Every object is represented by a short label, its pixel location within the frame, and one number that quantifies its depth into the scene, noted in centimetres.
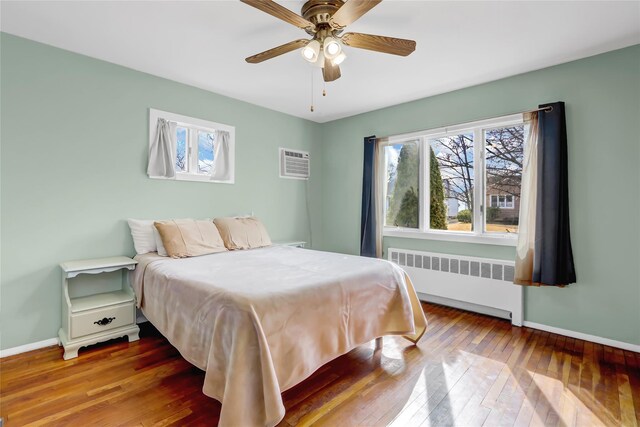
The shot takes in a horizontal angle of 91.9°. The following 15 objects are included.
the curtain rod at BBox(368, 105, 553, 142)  284
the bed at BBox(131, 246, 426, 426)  154
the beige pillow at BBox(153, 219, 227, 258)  284
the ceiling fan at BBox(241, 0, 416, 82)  179
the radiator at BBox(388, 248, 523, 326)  313
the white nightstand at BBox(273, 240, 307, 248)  396
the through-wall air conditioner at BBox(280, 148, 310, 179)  448
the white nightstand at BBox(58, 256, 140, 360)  240
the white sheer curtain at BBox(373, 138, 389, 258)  415
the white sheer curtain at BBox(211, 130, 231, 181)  370
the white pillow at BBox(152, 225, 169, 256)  287
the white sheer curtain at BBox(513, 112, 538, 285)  293
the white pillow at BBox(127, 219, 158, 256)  295
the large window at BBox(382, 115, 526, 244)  326
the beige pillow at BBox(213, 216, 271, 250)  330
